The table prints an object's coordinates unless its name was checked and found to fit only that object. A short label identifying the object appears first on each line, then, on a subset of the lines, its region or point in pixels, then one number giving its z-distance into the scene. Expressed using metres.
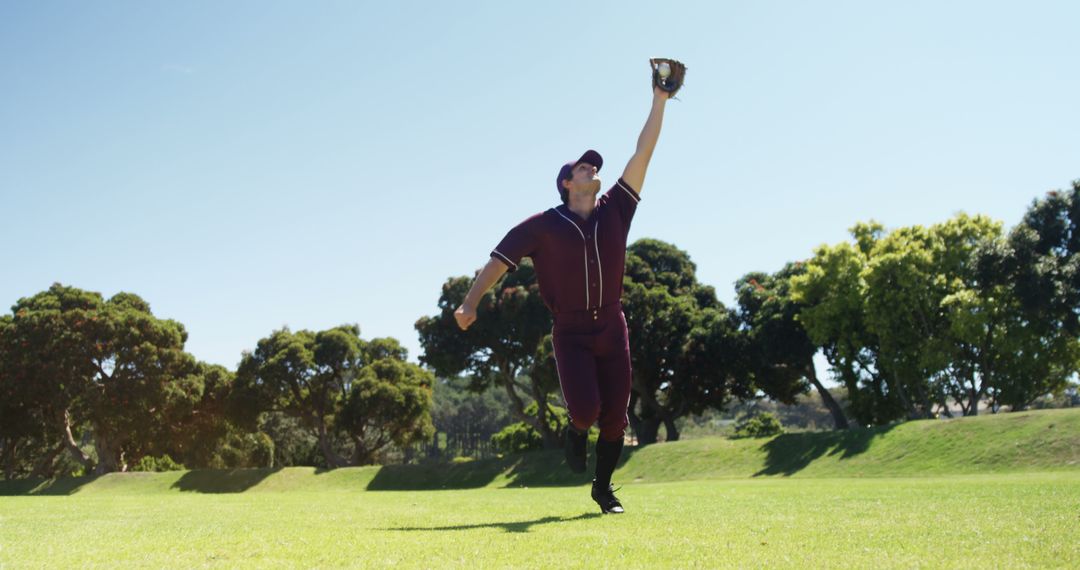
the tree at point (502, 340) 40.84
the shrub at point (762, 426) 54.16
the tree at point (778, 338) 37.12
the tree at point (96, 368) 36.91
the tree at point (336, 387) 41.06
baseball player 6.01
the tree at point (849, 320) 34.94
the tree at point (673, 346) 38.78
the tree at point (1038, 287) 29.08
